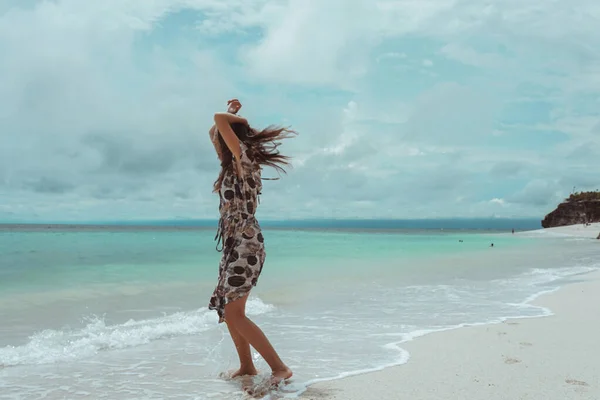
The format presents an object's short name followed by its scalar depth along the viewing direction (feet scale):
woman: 12.98
